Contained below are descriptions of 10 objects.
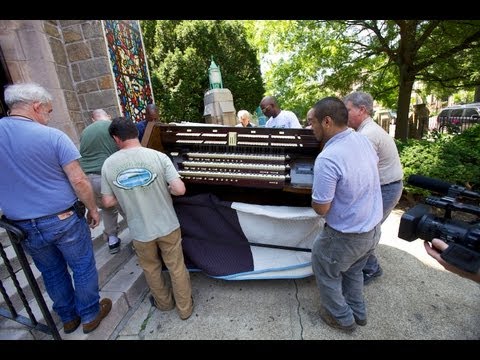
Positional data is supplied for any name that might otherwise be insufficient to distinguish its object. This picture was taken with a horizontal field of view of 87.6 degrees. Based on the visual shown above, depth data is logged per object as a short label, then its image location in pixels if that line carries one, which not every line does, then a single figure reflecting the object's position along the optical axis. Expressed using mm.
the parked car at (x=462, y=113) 10542
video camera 1226
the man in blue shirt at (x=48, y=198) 1817
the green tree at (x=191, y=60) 12758
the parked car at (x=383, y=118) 15492
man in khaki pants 2109
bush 3885
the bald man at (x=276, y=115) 4387
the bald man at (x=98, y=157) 3127
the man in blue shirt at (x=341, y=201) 1816
